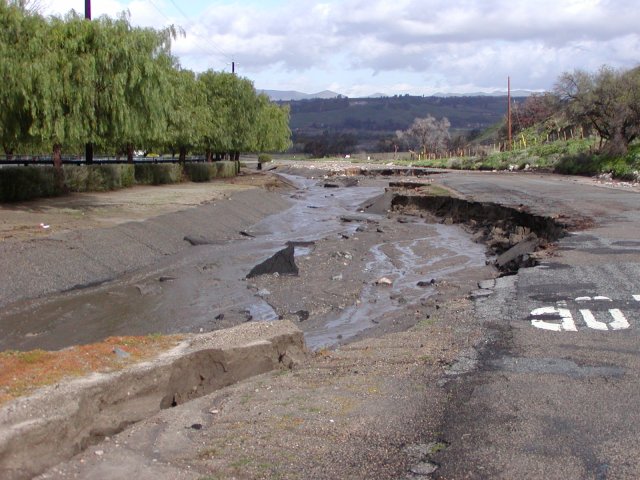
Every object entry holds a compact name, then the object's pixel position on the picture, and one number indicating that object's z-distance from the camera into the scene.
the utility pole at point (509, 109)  78.66
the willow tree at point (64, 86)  20.12
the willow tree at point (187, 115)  33.78
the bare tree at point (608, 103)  45.41
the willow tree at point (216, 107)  48.06
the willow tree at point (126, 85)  22.03
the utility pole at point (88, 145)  28.67
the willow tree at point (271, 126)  57.38
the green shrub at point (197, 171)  44.42
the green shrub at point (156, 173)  37.28
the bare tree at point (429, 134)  130.00
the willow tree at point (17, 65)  19.52
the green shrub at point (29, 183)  23.12
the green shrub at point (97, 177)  28.16
